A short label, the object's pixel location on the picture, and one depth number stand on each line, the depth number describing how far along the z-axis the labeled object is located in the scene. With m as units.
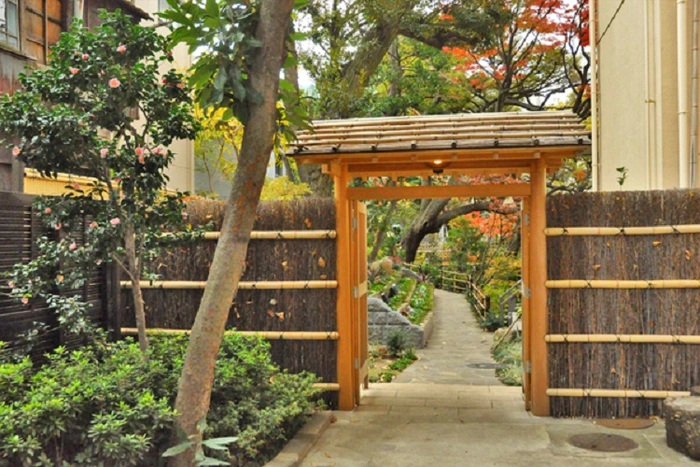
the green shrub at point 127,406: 4.14
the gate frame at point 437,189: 6.59
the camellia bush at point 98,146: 5.19
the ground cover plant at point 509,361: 9.44
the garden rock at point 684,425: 5.28
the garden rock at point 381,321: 12.74
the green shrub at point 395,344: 12.09
